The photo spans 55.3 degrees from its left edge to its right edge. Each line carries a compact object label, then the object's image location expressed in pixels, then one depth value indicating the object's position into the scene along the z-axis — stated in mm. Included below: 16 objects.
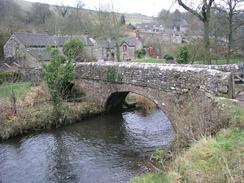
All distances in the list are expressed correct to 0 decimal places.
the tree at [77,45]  26706
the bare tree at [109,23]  29226
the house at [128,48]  46999
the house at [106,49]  43010
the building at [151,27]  77549
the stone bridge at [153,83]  8892
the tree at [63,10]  49345
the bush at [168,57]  33739
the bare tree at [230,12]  19814
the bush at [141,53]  46579
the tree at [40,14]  48888
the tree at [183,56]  24514
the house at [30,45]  26240
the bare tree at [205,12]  14733
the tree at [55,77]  14753
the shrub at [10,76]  21342
